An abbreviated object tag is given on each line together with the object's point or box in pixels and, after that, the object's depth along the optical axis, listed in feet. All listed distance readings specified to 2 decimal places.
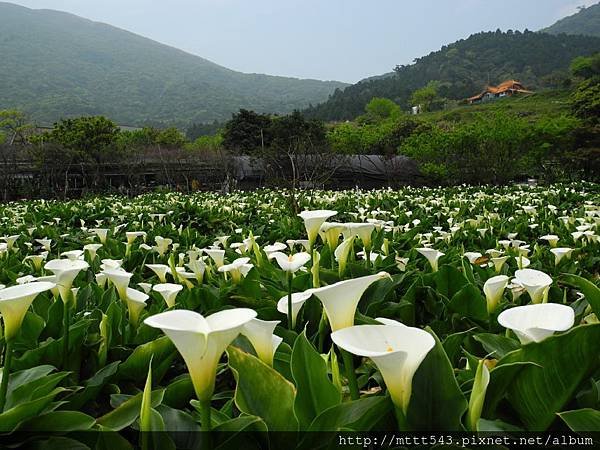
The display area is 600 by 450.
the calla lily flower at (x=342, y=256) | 5.64
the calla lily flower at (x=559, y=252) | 6.95
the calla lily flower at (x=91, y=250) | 8.40
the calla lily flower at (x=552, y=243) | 9.04
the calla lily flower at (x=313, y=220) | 5.41
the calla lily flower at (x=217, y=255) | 7.20
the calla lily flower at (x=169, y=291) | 5.12
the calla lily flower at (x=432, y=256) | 6.49
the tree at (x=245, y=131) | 103.76
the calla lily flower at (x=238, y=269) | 6.07
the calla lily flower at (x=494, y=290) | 4.35
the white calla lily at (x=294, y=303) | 4.19
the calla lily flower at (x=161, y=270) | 6.77
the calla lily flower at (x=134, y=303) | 4.97
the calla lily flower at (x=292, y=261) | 4.15
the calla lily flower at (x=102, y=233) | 11.05
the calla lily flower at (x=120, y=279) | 4.76
